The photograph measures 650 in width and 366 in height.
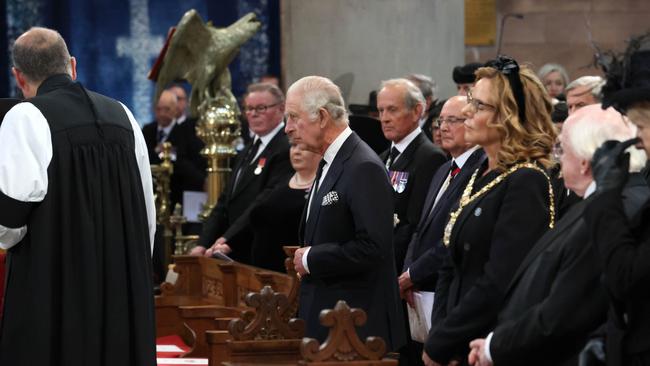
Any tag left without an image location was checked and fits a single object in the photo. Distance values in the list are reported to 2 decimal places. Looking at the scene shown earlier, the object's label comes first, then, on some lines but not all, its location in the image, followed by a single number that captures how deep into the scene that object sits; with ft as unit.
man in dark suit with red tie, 37.37
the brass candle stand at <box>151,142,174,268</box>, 64.69
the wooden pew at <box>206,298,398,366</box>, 28.48
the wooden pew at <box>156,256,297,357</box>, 46.03
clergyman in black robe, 34.73
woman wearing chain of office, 29.99
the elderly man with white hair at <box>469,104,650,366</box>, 26.16
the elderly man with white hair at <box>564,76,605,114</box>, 45.75
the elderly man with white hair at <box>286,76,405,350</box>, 35.68
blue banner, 89.25
